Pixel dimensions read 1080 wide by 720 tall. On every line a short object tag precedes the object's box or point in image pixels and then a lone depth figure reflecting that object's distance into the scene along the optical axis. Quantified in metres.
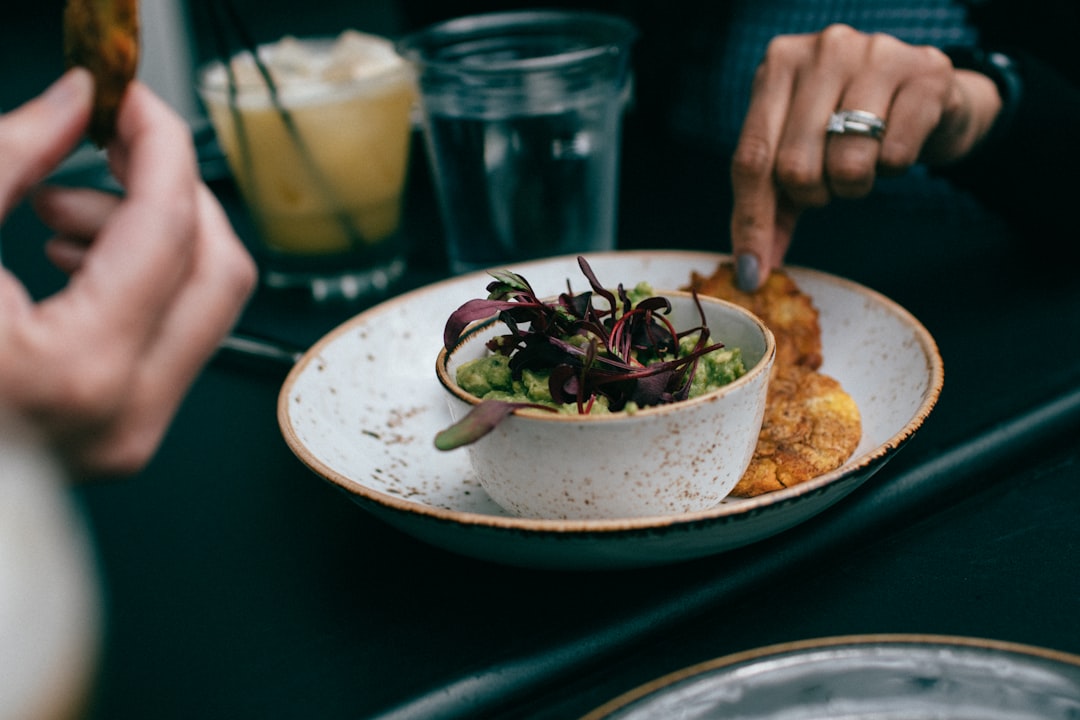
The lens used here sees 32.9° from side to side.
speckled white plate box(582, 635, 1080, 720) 0.38
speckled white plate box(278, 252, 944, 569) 0.47
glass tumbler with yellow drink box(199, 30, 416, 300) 0.67
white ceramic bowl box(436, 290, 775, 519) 0.51
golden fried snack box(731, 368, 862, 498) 0.54
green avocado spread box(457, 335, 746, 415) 0.54
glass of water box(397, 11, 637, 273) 0.67
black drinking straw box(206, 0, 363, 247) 0.66
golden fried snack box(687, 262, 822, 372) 0.60
